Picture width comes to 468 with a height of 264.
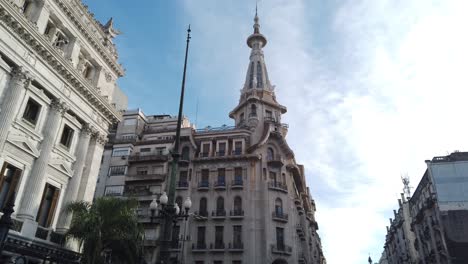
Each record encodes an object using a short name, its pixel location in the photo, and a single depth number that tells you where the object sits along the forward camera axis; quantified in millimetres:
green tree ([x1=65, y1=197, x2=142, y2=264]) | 16500
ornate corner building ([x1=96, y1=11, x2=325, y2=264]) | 37312
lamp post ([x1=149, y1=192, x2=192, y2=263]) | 10920
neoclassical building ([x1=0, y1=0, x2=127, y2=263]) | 17234
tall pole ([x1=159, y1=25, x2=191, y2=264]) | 10896
